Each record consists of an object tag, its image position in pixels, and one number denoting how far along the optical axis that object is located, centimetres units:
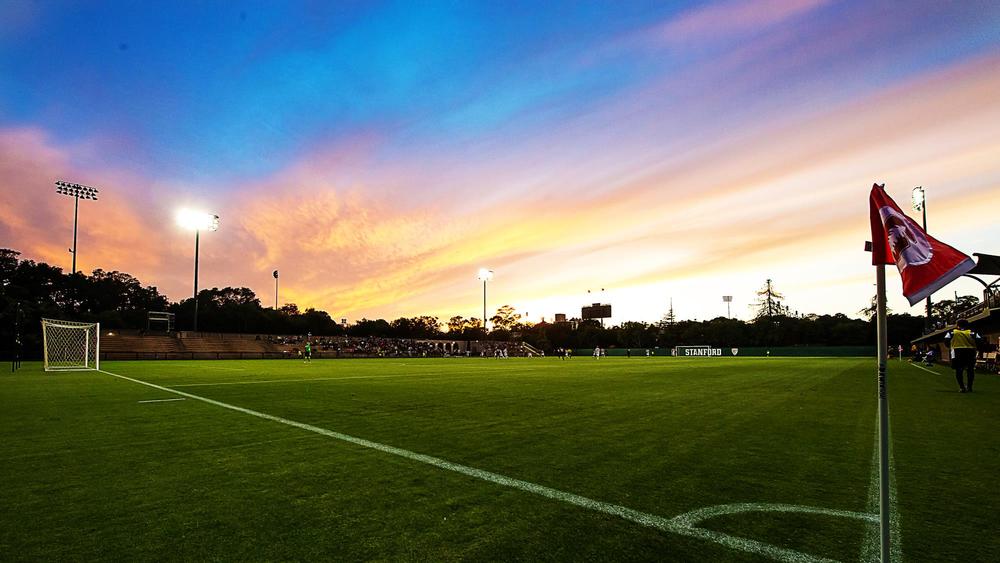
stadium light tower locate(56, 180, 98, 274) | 5612
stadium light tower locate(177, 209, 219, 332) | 4738
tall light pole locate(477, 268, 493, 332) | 8269
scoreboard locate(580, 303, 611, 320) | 9494
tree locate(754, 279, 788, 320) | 13912
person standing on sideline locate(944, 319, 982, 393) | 1176
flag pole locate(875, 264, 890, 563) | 238
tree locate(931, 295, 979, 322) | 5000
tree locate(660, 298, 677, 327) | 15138
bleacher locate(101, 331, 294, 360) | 4578
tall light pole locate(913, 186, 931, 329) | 3681
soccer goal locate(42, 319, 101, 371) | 2603
